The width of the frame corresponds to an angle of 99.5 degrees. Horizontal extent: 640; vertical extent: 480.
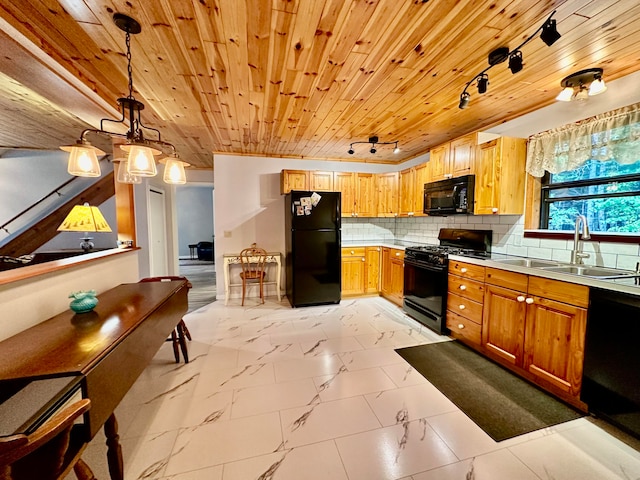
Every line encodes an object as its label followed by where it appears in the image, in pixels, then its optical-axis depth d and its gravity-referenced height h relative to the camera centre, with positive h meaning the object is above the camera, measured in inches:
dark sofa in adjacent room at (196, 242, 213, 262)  345.4 -36.4
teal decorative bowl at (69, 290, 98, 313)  69.0 -21.2
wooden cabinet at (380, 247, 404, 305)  160.9 -33.2
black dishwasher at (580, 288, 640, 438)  63.6 -34.0
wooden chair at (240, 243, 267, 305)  170.2 -28.0
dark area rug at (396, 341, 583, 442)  71.9 -53.0
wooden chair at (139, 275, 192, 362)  99.4 -45.4
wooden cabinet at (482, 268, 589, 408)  74.8 -33.1
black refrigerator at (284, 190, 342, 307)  159.2 -15.4
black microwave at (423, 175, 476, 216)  123.9 +12.8
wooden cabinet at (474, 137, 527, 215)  111.0 +19.6
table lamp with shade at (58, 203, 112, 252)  102.3 -0.4
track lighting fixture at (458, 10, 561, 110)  57.9 +42.8
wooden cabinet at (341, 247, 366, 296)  177.6 -32.7
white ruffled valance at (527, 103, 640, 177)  81.7 +27.3
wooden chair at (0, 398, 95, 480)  29.2 -32.7
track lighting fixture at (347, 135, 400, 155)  148.4 +45.1
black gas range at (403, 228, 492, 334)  124.4 -23.9
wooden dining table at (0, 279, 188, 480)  38.4 -24.7
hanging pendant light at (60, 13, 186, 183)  64.5 +17.0
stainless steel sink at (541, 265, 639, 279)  79.5 -15.3
